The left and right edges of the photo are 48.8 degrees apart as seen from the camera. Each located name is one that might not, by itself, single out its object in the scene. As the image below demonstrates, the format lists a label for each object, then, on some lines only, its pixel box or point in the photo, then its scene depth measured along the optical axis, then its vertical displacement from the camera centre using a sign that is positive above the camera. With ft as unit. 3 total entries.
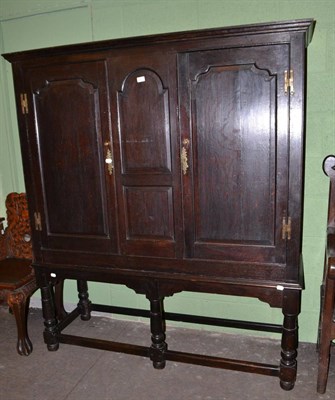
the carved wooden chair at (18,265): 7.79 -2.82
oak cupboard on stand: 5.68 -0.44
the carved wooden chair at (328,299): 5.96 -2.73
